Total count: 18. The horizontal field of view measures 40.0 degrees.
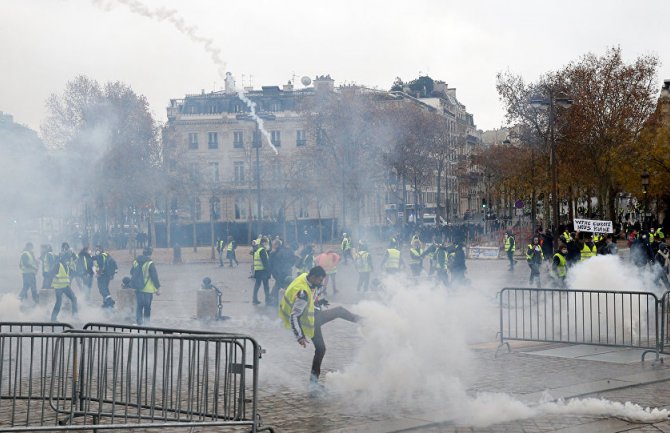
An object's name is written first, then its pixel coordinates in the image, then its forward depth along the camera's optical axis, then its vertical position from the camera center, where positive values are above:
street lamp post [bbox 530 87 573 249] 32.41 +3.84
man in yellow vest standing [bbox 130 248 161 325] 17.19 -0.84
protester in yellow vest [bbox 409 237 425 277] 24.66 -0.45
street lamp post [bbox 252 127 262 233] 43.54 +4.77
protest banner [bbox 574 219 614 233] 30.35 +0.53
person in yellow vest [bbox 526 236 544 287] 26.23 -0.49
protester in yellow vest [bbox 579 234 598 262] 21.88 -0.19
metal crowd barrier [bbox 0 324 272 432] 7.84 -1.29
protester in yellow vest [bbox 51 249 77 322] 19.30 -0.89
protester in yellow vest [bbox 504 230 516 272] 35.53 -0.29
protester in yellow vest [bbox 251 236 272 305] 23.09 -0.69
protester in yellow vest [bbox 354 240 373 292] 24.89 -0.65
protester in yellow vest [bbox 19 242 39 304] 22.73 -0.70
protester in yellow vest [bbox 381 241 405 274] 23.88 -0.52
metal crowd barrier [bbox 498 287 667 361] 13.64 -1.21
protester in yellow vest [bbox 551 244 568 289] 19.91 -0.59
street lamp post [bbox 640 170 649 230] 44.78 +3.07
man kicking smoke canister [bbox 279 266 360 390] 10.59 -0.84
